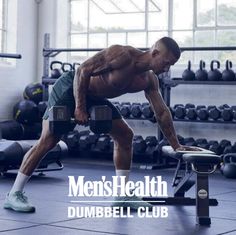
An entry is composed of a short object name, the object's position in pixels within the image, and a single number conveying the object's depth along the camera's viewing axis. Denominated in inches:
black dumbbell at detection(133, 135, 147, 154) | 275.1
